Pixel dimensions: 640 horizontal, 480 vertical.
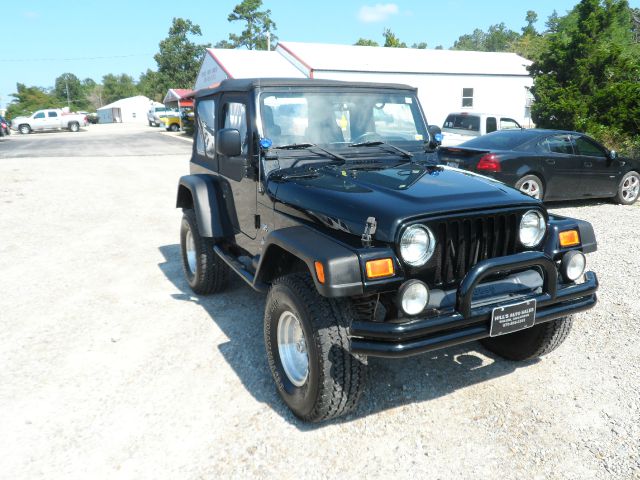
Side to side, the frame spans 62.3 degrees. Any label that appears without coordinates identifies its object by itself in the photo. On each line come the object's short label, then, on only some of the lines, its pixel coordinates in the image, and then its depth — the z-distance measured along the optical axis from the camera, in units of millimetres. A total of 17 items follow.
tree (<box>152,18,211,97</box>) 70688
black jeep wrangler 2736
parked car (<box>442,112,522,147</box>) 14797
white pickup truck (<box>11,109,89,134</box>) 39938
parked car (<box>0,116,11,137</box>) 34131
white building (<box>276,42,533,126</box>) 26328
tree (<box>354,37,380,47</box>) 58938
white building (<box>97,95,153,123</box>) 77938
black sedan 8727
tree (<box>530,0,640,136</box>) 14750
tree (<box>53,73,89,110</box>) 110812
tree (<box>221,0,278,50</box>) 76125
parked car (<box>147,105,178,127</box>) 45844
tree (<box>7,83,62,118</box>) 67312
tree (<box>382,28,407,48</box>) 42969
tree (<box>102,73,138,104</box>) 112100
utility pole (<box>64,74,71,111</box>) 101781
